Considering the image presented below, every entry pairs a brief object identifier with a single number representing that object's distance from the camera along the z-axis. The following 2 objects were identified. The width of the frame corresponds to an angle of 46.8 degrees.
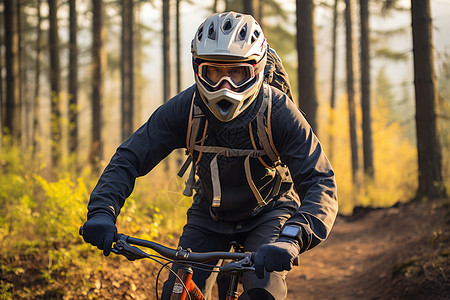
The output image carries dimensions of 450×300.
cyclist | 3.25
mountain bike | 2.73
